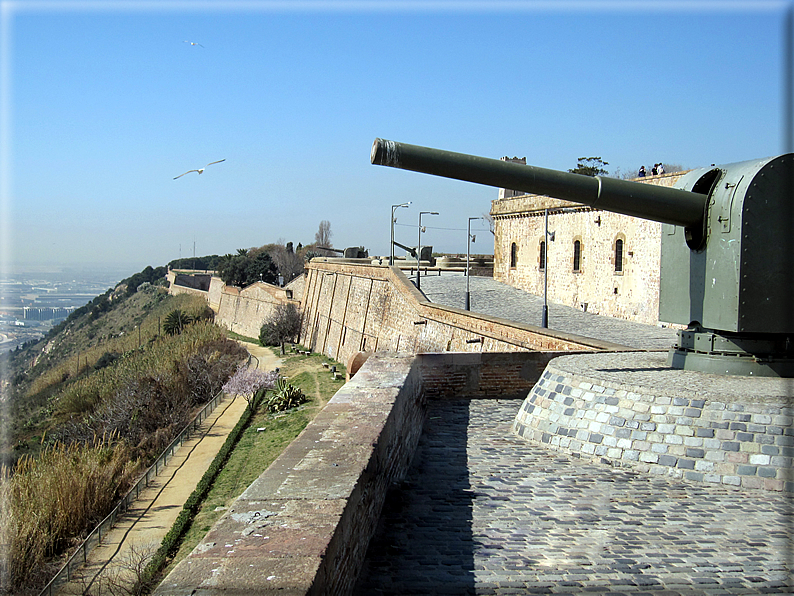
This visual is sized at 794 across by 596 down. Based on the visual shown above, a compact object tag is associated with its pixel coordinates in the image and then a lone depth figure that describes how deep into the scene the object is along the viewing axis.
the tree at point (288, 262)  61.84
